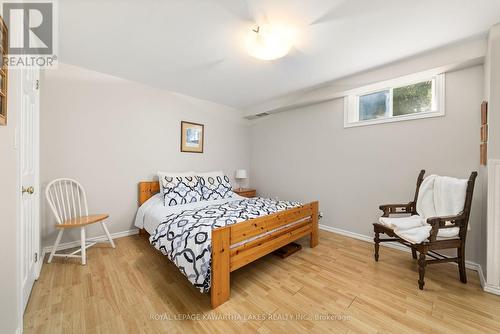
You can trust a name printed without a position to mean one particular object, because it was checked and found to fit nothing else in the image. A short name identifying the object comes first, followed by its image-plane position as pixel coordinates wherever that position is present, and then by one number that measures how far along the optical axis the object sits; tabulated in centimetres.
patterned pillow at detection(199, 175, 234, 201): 319
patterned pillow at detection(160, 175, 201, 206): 279
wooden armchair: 177
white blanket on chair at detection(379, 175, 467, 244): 187
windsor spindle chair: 212
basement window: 237
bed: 155
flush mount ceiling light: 182
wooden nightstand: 402
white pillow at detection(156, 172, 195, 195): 297
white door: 142
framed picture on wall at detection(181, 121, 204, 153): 355
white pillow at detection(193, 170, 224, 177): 348
